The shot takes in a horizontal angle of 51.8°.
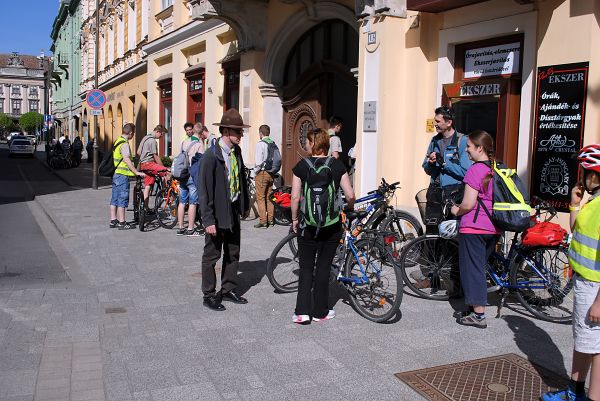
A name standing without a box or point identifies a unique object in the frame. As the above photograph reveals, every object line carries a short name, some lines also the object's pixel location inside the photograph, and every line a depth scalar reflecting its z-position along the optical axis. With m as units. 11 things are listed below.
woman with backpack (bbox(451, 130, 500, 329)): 5.29
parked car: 46.69
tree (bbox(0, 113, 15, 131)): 124.56
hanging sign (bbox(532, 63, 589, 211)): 6.66
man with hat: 5.85
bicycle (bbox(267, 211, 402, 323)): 5.67
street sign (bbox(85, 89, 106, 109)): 18.92
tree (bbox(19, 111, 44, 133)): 120.81
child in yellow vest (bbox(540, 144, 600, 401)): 3.38
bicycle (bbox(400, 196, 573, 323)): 5.62
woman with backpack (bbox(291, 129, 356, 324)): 5.34
